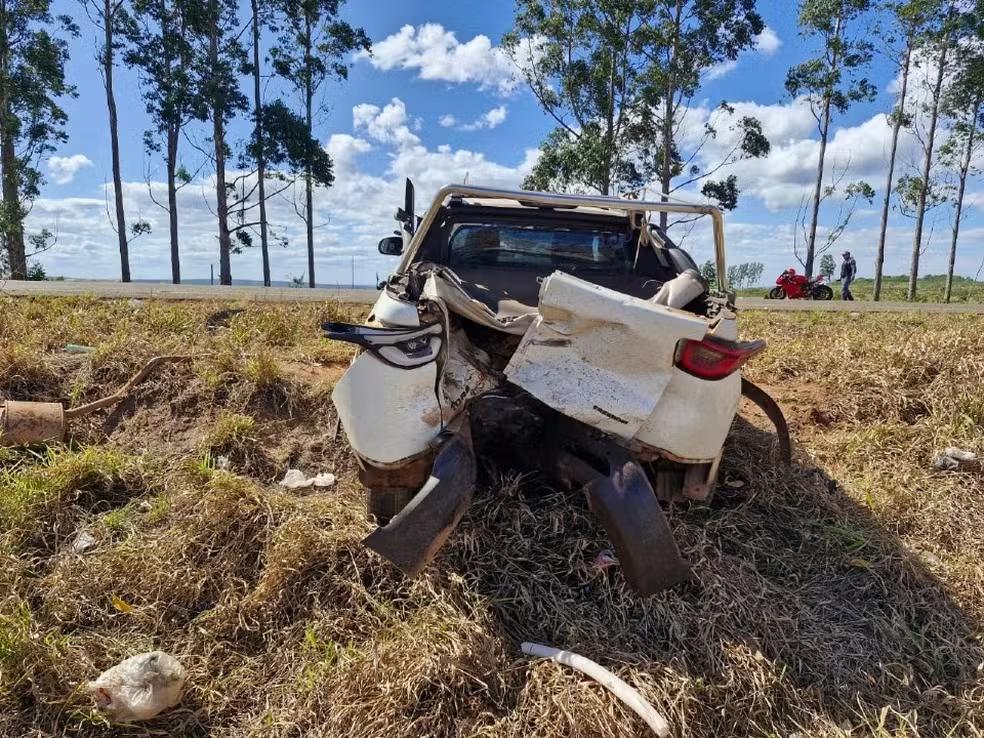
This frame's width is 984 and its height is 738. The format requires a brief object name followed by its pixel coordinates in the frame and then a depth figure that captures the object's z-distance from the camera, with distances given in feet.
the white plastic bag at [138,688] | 6.51
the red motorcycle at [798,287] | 58.39
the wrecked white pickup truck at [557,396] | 7.06
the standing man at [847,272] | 63.87
